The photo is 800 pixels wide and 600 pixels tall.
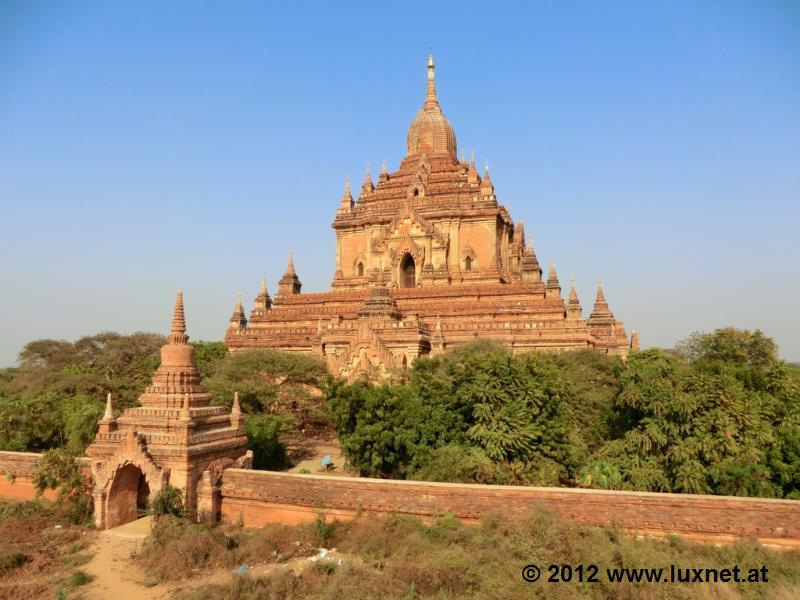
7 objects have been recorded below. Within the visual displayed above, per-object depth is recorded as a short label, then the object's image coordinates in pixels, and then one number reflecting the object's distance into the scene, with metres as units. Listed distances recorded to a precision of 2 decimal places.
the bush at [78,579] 12.13
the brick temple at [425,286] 31.55
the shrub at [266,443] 20.12
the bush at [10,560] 12.74
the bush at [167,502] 14.49
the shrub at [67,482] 15.98
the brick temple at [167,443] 15.12
